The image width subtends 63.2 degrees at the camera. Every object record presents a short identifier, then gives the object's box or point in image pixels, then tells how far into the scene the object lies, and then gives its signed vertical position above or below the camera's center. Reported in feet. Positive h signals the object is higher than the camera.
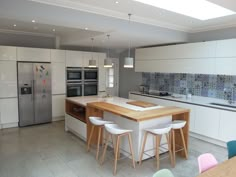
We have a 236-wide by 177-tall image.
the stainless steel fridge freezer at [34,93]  16.89 -1.74
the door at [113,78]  25.61 -0.45
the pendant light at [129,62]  12.19 +0.81
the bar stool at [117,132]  9.95 -3.03
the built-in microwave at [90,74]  20.79 +0.04
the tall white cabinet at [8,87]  15.99 -1.13
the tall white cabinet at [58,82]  18.70 -0.78
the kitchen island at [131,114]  10.53 -2.20
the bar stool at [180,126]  10.69 -2.82
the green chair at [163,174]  5.12 -2.64
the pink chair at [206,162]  6.01 -2.77
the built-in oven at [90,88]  20.93 -1.52
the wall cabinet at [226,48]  13.16 +1.96
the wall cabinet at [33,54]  16.63 +1.75
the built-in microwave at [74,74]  19.65 +0.03
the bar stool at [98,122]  11.41 -2.84
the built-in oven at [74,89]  19.76 -1.54
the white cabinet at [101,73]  21.61 +0.18
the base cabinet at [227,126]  12.74 -3.40
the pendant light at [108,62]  14.12 +0.93
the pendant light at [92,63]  15.88 +0.95
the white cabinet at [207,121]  13.64 -3.36
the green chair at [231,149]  7.25 -2.75
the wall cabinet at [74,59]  19.48 +1.62
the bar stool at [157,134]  9.92 -3.09
